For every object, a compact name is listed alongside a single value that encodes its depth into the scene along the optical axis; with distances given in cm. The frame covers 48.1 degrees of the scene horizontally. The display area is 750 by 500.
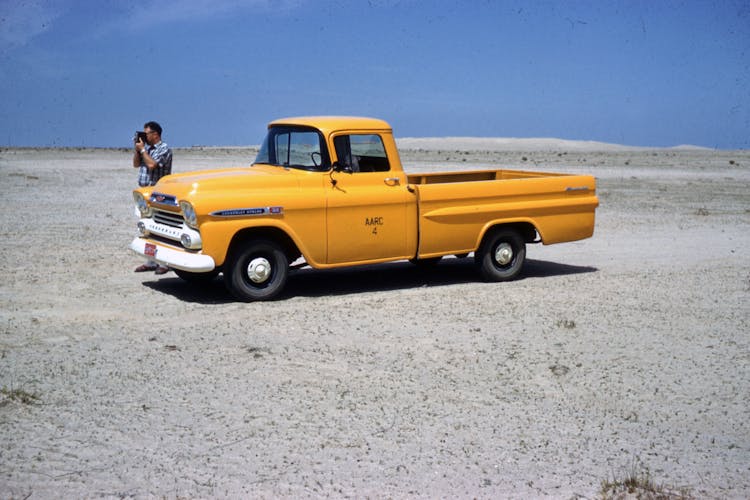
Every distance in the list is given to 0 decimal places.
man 1070
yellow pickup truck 862
